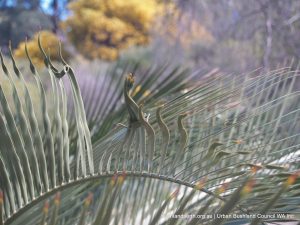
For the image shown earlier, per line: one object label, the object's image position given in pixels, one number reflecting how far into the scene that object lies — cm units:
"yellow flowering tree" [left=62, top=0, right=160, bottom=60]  1852
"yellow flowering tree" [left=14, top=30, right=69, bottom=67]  1441
